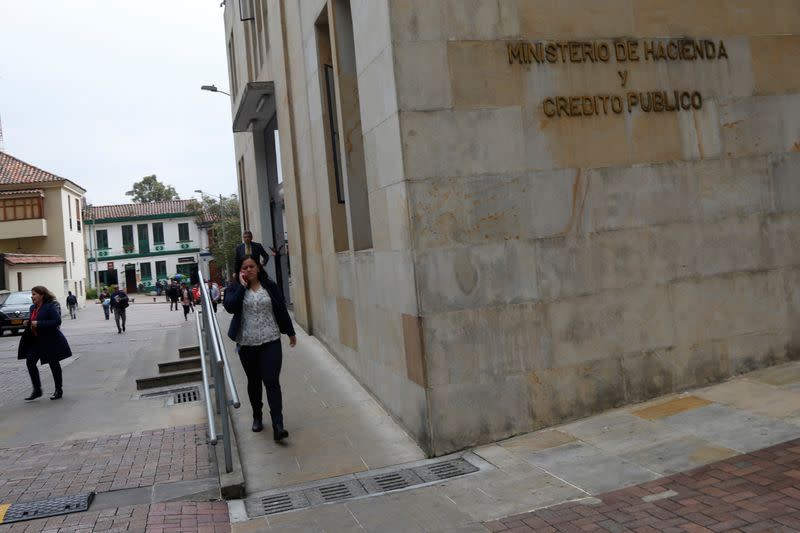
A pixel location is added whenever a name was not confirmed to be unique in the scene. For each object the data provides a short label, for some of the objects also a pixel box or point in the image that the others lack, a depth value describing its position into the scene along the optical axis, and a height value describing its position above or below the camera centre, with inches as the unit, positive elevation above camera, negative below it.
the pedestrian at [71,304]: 1679.4 -20.2
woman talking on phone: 289.3 -18.5
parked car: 1220.5 -17.7
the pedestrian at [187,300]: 1181.0 -23.2
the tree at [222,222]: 2487.7 +204.8
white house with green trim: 3248.0 +181.7
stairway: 470.6 -54.0
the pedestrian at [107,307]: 1510.8 -30.0
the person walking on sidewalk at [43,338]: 436.5 -22.7
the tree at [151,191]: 4352.9 +527.0
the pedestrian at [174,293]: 1696.7 -16.9
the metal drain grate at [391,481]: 243.8 -66.7
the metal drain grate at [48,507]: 233.0 -63.0
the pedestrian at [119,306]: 1060.7 -21.5
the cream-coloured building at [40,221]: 1967.3 +194.2
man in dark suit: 458.5 +17.6
